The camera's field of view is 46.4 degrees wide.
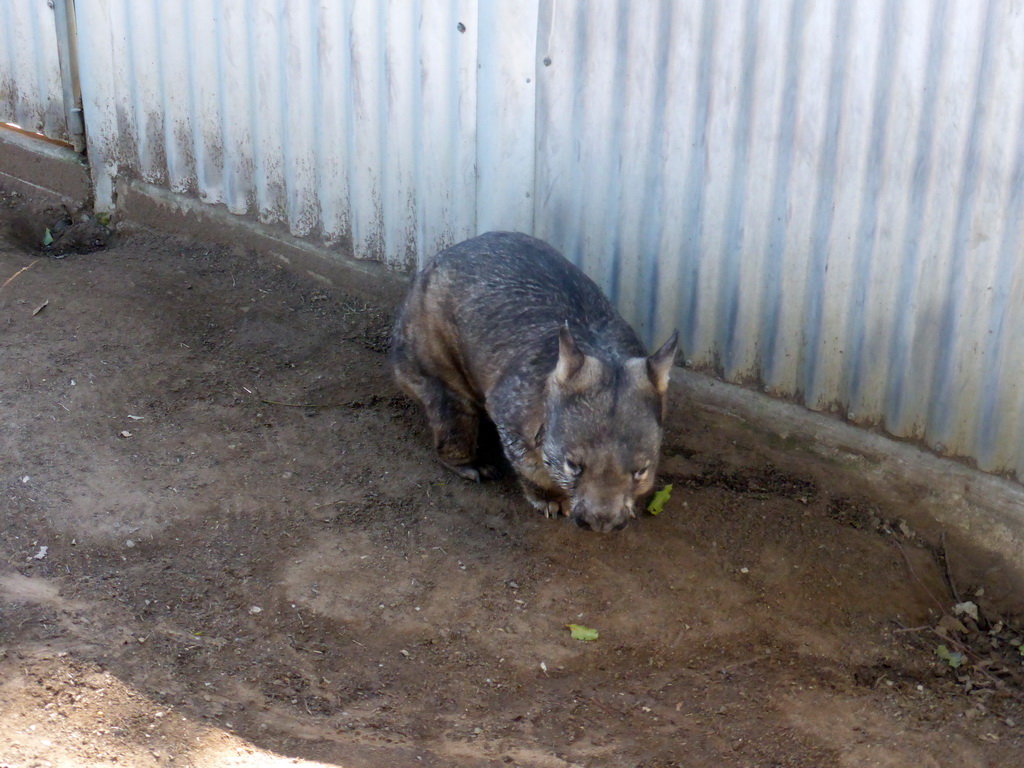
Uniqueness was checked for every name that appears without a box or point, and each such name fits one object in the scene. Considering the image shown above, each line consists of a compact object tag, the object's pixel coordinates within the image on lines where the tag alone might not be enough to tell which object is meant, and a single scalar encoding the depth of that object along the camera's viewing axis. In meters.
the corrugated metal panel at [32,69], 7.58
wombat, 4.35
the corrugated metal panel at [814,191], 4.31
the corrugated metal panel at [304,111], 5.98
